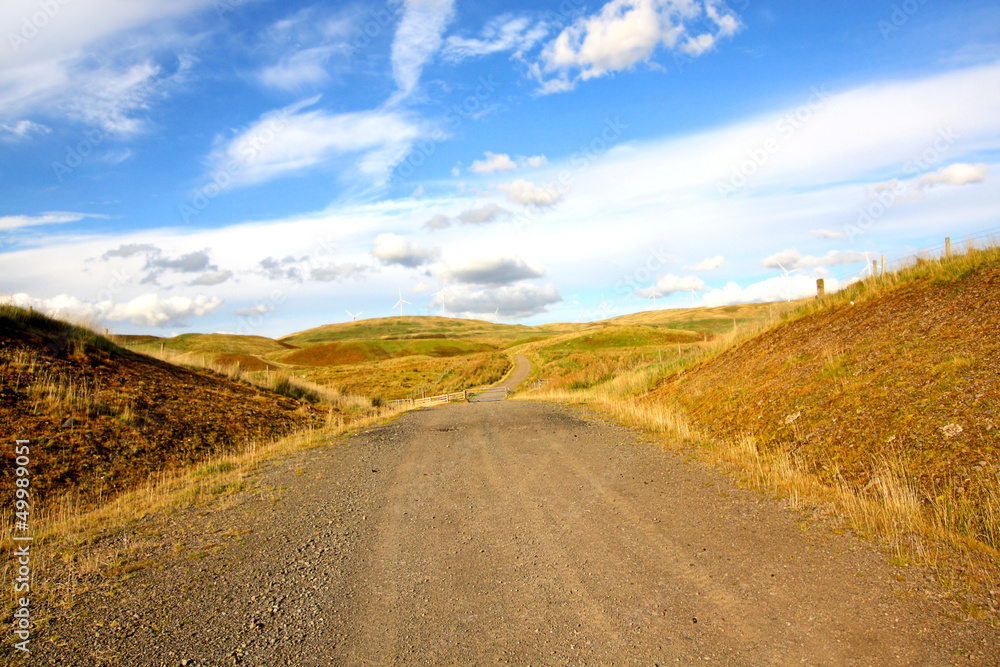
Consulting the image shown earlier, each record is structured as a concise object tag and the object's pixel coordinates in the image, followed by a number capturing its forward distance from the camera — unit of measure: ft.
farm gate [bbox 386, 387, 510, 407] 127.65
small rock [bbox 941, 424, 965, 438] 24.17
